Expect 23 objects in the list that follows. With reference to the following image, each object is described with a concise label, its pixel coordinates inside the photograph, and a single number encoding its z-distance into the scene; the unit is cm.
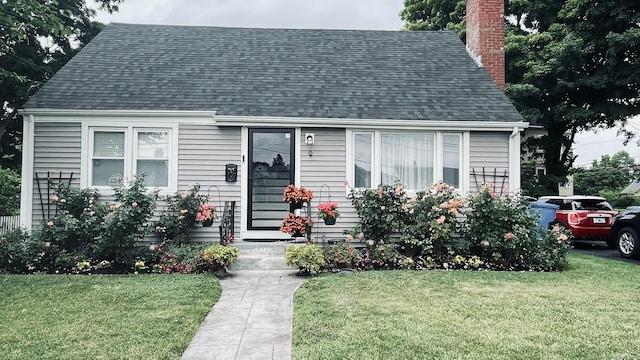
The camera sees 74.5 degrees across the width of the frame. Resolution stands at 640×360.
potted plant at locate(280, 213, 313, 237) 777
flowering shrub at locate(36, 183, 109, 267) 716
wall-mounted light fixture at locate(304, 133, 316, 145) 854
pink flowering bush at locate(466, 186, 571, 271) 739
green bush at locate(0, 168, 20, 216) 1369
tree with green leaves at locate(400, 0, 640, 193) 1434
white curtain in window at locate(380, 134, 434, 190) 882
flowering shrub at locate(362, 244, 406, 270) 728
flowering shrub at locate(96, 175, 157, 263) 699
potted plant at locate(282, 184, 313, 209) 802
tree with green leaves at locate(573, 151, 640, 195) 4857
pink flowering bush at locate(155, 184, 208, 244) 779
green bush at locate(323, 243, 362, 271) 709
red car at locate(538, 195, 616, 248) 1140
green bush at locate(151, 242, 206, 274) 690
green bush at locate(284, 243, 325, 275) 668
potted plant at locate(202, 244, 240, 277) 664
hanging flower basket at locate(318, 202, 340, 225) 786
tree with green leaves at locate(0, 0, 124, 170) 1238
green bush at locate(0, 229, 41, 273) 694
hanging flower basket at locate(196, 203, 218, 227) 771
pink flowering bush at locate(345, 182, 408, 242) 777
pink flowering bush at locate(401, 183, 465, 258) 742
